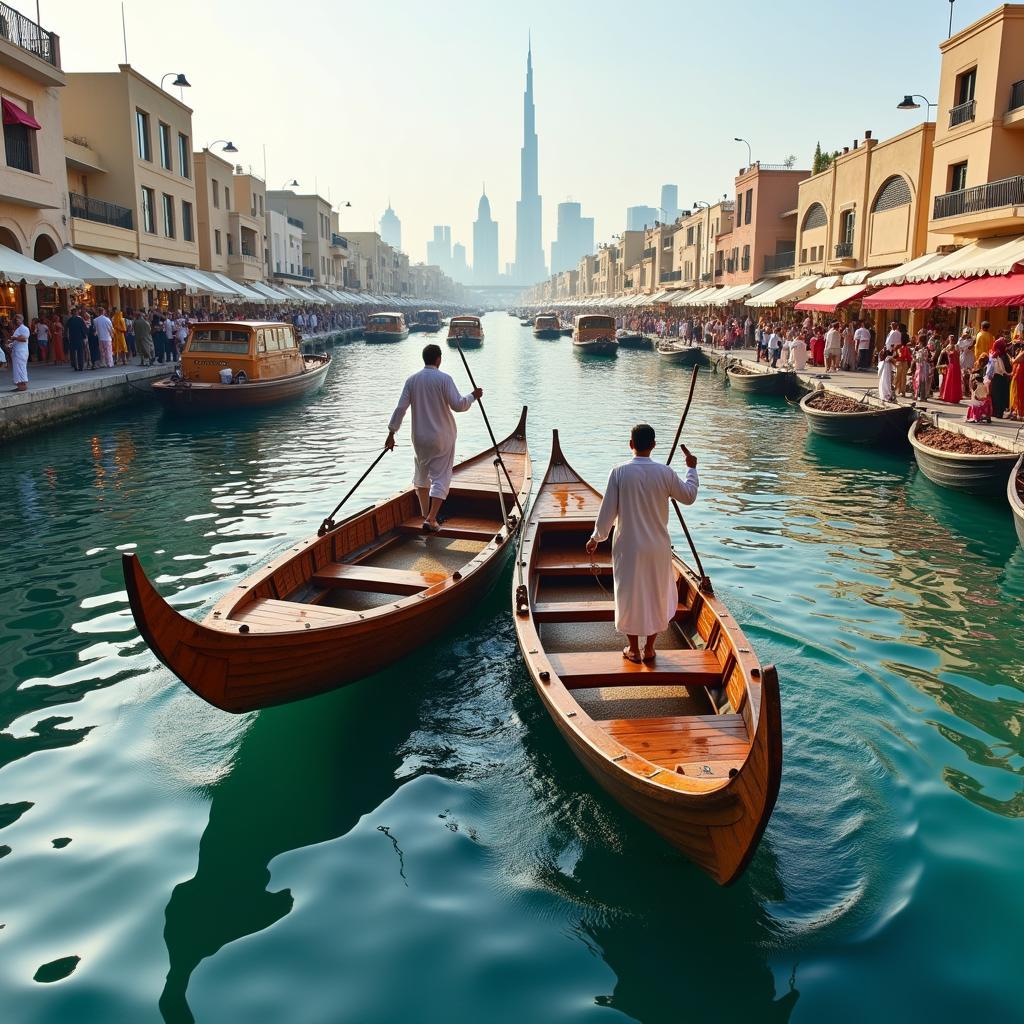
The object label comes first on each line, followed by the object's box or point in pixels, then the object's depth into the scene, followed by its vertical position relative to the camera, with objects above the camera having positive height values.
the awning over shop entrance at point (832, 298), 28.75 +1.24
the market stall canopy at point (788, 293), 35.06 +1.68
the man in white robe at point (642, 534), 5.58 -1.22
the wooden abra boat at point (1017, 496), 10.67 -1.87
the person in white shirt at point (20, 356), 18.23 -0.53
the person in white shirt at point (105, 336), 24.38 -0.17
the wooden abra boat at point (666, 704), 3.98 -2.12
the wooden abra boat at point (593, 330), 49.19 +0.25
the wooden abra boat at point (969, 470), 13.09 -1.94
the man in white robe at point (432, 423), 8.61 -0.85
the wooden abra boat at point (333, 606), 5.10 -1.96
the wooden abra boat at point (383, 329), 59.66 +0.22
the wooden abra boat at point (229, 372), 20.78 -0.97
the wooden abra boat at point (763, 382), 27.84 -1.39
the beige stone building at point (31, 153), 23.77 +4.83
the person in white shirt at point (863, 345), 29.55 -0.26
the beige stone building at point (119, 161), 30.69 +5.97
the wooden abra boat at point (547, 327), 66.04 +0.51
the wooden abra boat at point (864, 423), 18.11 -1.72
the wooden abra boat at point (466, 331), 54.94 +0.13
